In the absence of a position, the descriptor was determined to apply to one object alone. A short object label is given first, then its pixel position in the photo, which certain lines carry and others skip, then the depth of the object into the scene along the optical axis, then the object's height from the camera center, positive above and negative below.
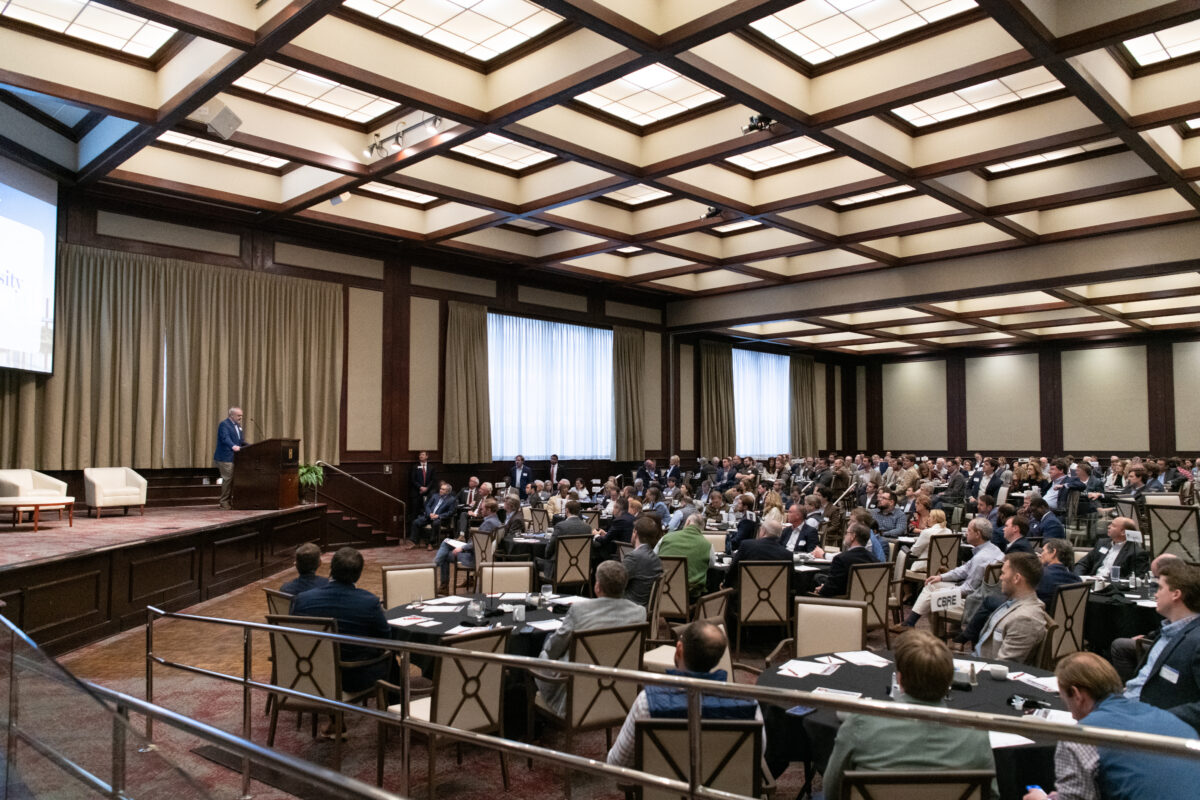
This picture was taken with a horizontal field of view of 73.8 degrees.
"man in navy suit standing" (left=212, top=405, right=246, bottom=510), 10.06 -0.13
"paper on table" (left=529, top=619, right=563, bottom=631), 4.57 -1.08
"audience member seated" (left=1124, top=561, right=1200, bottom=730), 3.14 -0.85
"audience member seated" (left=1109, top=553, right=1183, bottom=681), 4.71 -1.31
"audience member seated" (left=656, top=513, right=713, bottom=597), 6.84 -0.98
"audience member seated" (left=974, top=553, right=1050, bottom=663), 3.98 -0.91
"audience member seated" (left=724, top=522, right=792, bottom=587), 6.34 -0.90
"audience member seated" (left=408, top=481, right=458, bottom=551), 12.08 -1.20
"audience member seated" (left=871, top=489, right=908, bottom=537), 8.95 -0.92
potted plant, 11.54 -0.61
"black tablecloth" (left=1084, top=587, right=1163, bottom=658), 5.21 -1.20
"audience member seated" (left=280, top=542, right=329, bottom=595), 5.04 -0.83
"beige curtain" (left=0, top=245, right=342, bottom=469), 9.79 +0.99
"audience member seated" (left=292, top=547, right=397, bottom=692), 4.30 -0.94
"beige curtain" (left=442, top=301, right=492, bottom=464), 14.02 +0.86
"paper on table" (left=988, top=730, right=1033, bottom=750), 2.71 -1.04
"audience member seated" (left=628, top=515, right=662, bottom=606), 5.75 -0.97
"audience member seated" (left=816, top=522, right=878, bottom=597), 5.97 -0.98
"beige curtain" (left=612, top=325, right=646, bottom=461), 17.08 +1.04
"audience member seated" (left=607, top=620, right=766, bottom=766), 2.70 -0.90
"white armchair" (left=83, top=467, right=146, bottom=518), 9.14 -0.57
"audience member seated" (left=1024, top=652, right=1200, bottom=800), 1.99 -0.83
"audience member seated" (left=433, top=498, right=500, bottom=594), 8.47 -1.20
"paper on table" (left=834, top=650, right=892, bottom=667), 3.75 -1.06
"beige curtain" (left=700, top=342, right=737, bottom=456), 19.64 +0.93
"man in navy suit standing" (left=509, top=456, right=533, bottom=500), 14.34 -0.68
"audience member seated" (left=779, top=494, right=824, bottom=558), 7.50 -0.89
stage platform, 5.87 -1.12
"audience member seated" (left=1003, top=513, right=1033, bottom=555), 6.20 -0.74
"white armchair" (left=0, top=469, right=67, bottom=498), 8.14 -0.48
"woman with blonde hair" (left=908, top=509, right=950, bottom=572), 7.44 -0.95
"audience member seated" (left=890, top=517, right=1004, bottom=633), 5.59 -0.92
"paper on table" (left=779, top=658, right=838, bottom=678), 3.58 -1.06
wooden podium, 9.96 -0.45
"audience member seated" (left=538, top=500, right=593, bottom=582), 7.71 -0.92
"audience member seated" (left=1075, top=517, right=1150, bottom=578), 6.07 -0.90
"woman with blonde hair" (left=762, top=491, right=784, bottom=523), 9.28 -0.85
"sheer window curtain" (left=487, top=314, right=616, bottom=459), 15.08 +0.96
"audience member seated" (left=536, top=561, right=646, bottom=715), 4.07 -0.92
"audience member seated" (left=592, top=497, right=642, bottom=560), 8.27 -1.02
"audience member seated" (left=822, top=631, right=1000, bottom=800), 2.19 -0.86
